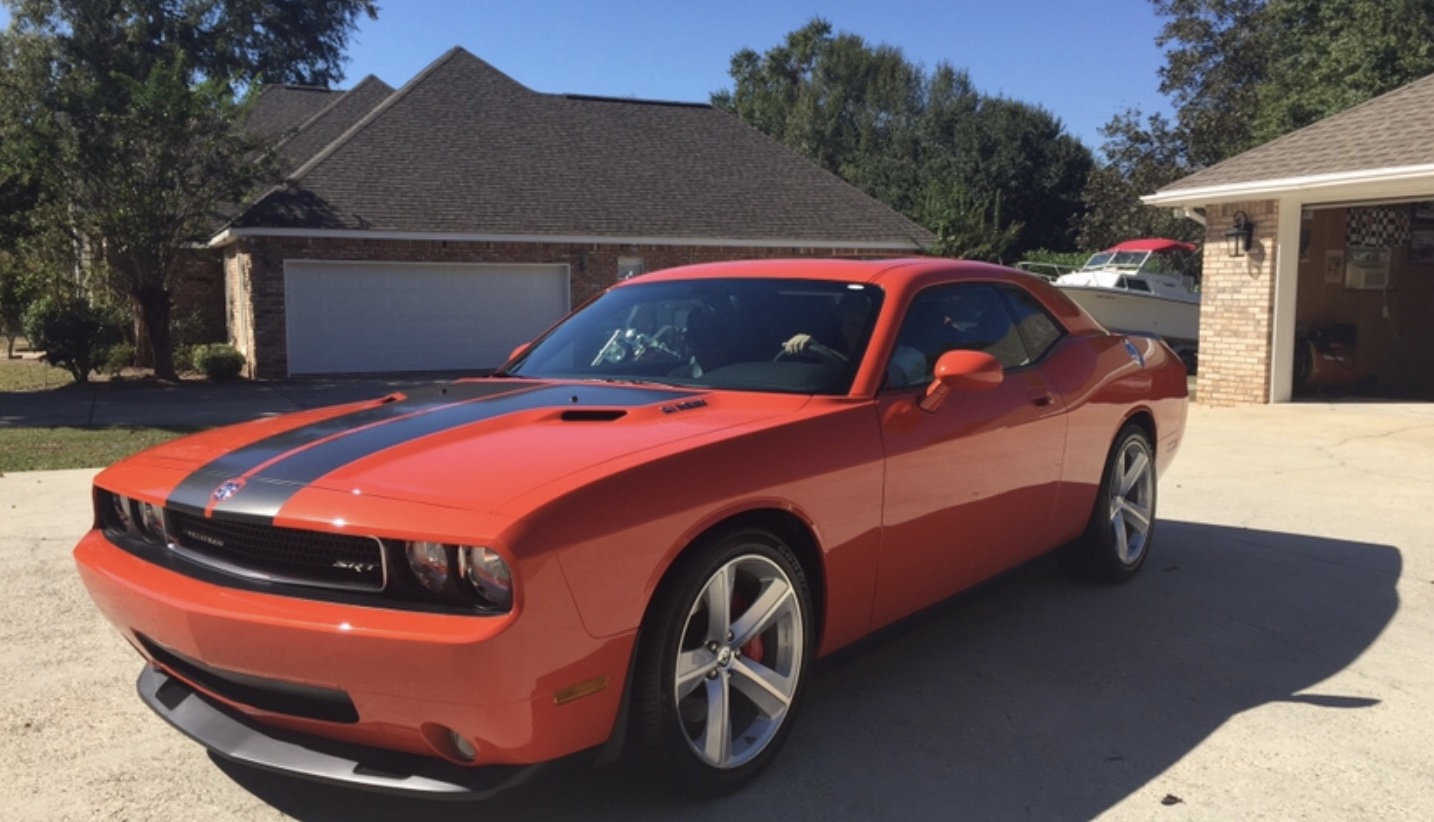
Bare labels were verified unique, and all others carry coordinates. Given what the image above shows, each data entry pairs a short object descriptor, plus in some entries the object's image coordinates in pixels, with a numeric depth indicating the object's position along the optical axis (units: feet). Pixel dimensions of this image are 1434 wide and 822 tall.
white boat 68.03
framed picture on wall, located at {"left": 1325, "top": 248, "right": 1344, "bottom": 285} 49.34
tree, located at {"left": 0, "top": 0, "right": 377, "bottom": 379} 54.65
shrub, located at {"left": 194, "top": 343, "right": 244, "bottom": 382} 60.64
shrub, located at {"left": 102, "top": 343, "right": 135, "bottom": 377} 60.34
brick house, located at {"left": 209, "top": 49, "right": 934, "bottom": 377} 63.67
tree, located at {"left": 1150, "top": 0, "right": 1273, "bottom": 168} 108.27
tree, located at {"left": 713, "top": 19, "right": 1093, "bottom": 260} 132.46
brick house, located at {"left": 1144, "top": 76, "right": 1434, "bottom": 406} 41.68
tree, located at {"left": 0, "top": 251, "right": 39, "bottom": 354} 63.62
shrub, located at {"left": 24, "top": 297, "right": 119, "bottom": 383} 54.13
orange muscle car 8.61
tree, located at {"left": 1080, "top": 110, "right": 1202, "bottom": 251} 108.17
